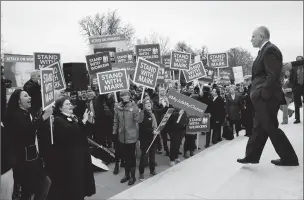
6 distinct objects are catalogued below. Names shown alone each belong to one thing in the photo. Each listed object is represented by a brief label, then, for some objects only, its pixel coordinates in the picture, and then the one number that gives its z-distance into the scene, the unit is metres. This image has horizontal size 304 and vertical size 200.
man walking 3.44
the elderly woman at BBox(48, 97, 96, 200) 3.67
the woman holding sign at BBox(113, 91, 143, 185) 5.35
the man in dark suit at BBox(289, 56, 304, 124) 7.34
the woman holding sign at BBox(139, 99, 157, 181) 5.72
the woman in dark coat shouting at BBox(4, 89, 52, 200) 3.53
